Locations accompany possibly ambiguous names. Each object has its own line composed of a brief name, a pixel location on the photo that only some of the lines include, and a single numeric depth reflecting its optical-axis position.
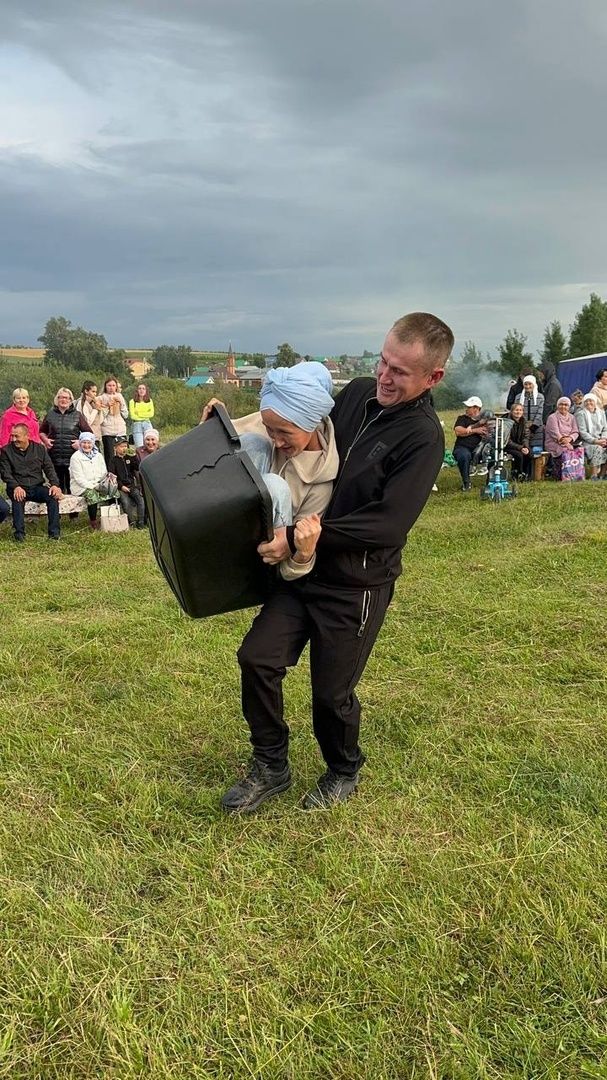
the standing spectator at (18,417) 9.34
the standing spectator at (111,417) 10.84
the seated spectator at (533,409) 12.30
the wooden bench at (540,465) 12.22
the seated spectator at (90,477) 9.66
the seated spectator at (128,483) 9.91
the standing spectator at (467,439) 11.99
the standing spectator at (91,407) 10.73
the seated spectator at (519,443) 12.19
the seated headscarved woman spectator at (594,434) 12.17
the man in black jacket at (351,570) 2.53
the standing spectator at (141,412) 11.95
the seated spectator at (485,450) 11.94
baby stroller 10.83
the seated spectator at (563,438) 12.02
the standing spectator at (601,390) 12.74
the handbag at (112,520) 9.54
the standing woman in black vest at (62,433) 9.96
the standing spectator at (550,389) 12.88
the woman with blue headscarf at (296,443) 2.43
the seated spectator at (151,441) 9.95
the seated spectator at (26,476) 9.08
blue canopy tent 20.20
